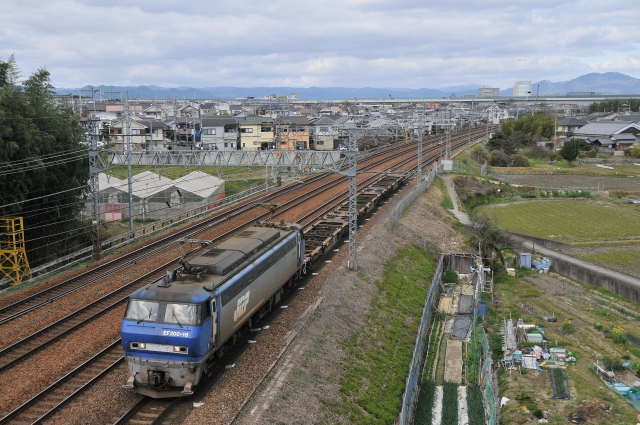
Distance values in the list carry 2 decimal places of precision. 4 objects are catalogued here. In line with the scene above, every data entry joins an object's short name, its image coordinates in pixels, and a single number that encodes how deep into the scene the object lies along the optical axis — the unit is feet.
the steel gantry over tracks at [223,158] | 122.21
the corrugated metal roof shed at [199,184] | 145.83
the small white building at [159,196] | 141.79
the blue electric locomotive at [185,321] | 44.80
